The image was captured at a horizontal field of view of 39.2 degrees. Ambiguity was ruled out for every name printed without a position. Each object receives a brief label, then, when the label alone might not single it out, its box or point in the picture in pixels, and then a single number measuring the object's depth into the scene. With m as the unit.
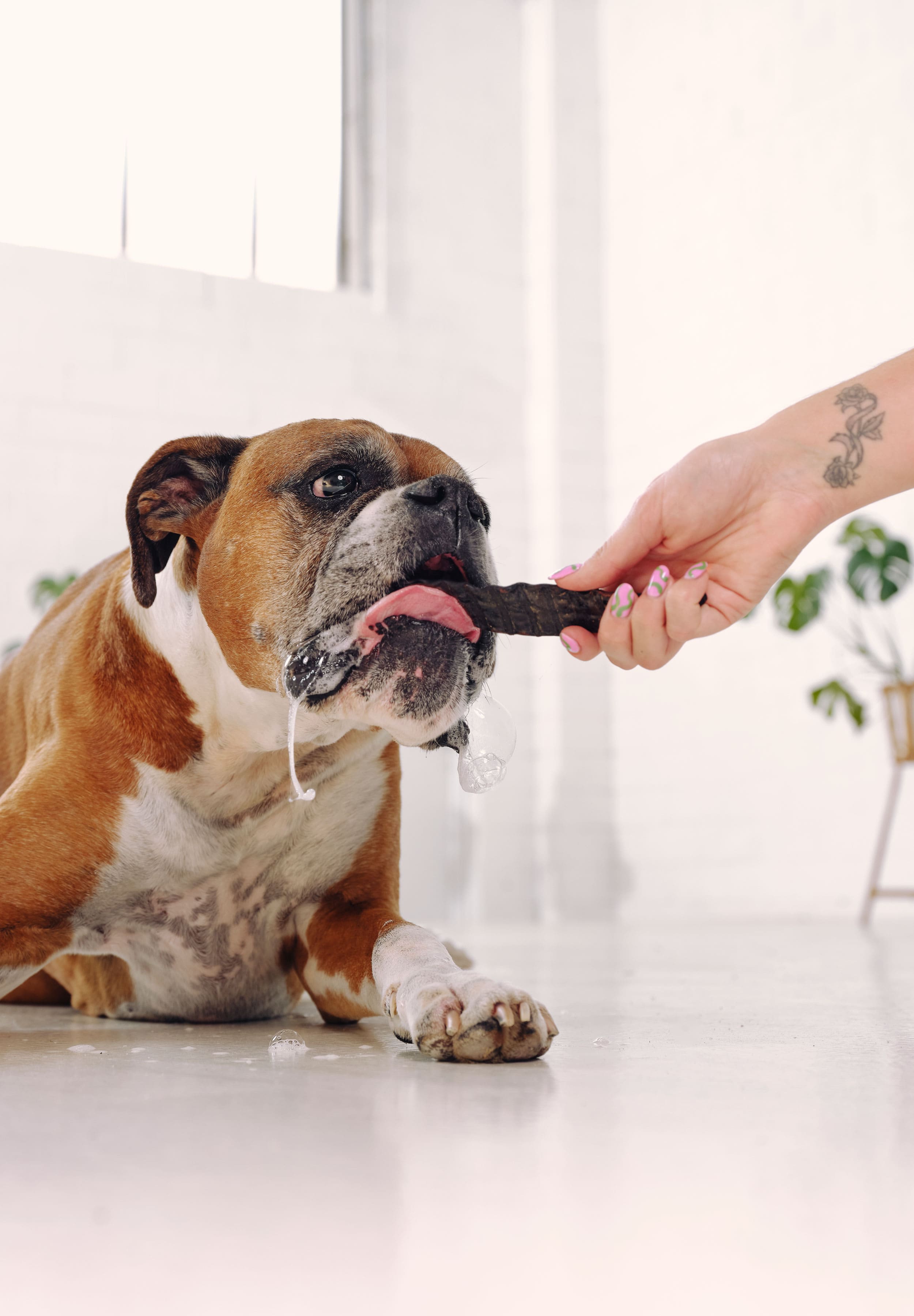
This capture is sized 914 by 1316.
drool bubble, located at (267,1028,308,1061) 1.42
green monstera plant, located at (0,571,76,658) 6.18
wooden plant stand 5.17
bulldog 1.58
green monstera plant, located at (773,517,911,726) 5.17
